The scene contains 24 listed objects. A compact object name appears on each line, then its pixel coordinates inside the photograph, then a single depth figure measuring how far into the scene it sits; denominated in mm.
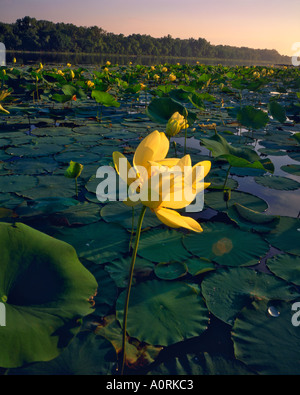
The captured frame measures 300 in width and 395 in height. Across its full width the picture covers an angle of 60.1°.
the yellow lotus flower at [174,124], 1878
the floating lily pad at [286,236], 1536
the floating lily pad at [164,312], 1021
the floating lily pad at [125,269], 1287
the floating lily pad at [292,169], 2693
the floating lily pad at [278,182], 2352
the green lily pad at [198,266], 1321
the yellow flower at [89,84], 5345
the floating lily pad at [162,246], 1445
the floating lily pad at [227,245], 1450
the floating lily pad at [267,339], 920
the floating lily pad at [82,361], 861
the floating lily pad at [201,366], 901
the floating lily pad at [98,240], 1423
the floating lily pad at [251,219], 1699
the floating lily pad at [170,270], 1293
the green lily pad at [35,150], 2807
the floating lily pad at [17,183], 2049
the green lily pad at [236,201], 1981
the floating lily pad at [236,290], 1159
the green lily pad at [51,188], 2013
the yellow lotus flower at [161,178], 769
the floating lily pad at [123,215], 1757
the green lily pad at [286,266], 1316
